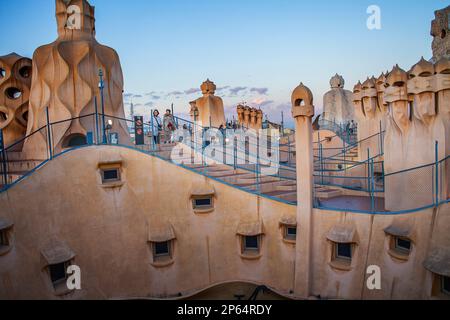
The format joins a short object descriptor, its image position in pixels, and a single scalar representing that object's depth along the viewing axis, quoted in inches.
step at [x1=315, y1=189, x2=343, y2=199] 484.4
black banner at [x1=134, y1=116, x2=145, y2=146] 508.7
